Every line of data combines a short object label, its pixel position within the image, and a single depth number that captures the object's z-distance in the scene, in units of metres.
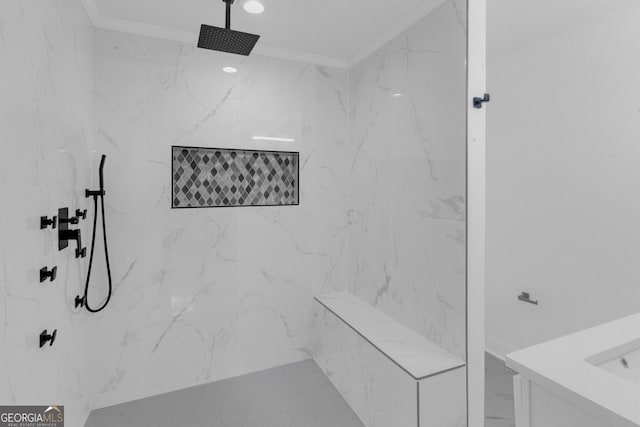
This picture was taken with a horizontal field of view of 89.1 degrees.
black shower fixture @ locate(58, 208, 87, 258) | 1.57
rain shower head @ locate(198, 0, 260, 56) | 1.58
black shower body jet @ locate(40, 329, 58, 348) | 1.37
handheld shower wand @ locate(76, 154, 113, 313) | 1.98
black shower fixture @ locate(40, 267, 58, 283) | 1.36
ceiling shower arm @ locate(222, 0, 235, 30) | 1.69
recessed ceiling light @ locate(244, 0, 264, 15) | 1.93
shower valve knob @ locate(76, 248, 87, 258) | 1.79
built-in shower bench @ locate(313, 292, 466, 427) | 1.68
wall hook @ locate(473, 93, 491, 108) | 1.70
